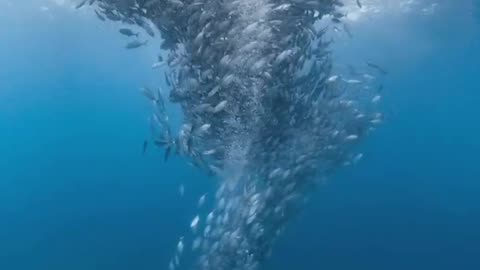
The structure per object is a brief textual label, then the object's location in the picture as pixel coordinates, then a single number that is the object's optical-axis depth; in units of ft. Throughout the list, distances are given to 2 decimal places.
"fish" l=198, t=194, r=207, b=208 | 30.96
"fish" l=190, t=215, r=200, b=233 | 28.68
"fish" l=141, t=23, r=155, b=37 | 27.32
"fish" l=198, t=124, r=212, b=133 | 24.94
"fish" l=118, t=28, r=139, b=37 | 26.54
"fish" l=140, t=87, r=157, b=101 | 30.27
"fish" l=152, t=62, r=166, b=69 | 28.32
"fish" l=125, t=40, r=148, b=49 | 27.22
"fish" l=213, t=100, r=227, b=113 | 24.32
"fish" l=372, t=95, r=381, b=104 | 39.47
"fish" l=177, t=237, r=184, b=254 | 30.53
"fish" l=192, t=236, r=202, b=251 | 30.45
